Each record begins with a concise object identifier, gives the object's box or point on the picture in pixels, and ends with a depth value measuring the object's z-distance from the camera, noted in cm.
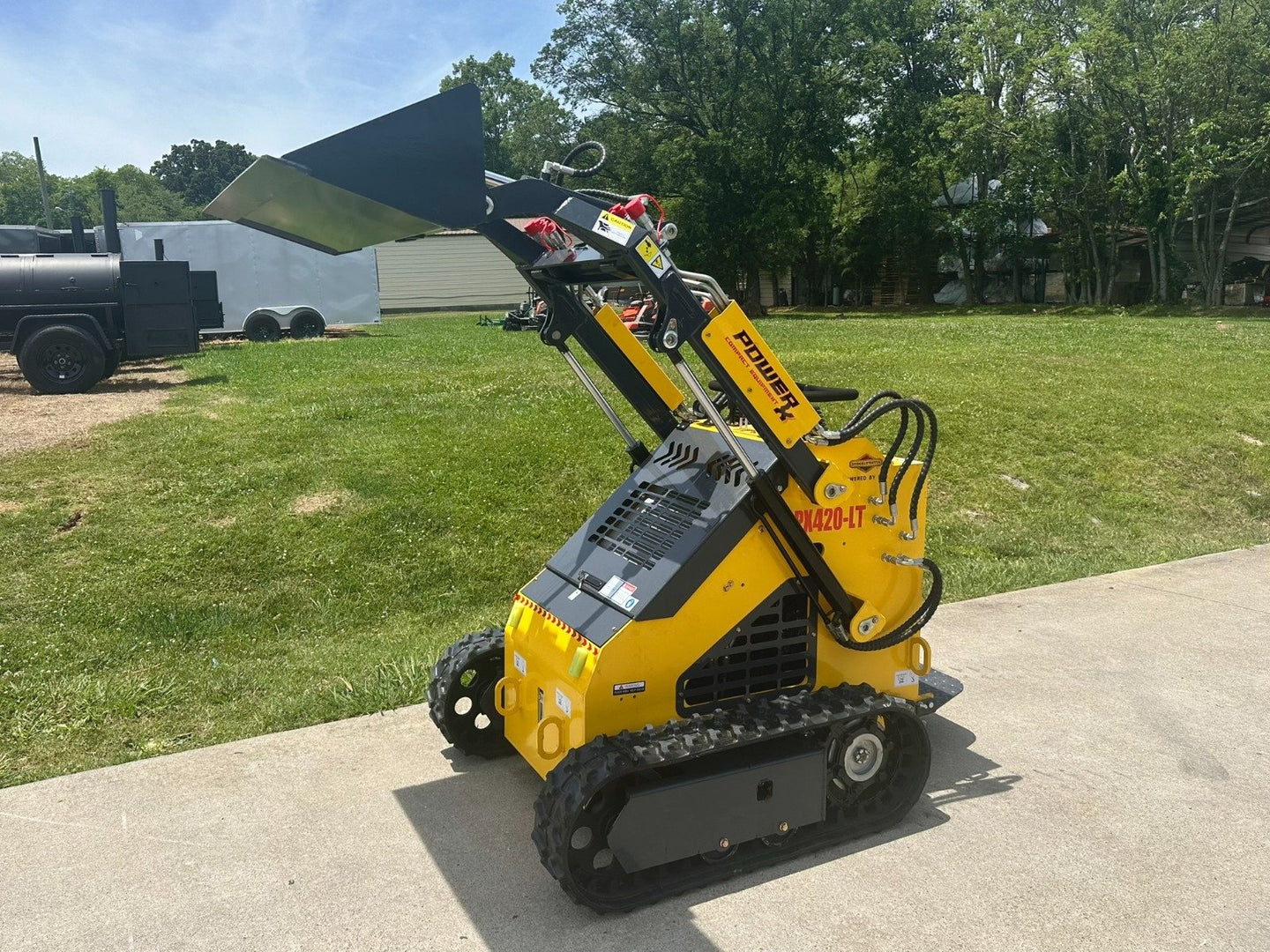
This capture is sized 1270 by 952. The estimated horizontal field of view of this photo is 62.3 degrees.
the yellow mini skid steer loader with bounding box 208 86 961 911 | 354
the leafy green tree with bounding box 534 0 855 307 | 3794
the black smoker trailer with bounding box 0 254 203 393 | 1384
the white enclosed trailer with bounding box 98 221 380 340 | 2538
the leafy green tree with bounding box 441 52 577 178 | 5397
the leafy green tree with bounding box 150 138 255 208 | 10462
